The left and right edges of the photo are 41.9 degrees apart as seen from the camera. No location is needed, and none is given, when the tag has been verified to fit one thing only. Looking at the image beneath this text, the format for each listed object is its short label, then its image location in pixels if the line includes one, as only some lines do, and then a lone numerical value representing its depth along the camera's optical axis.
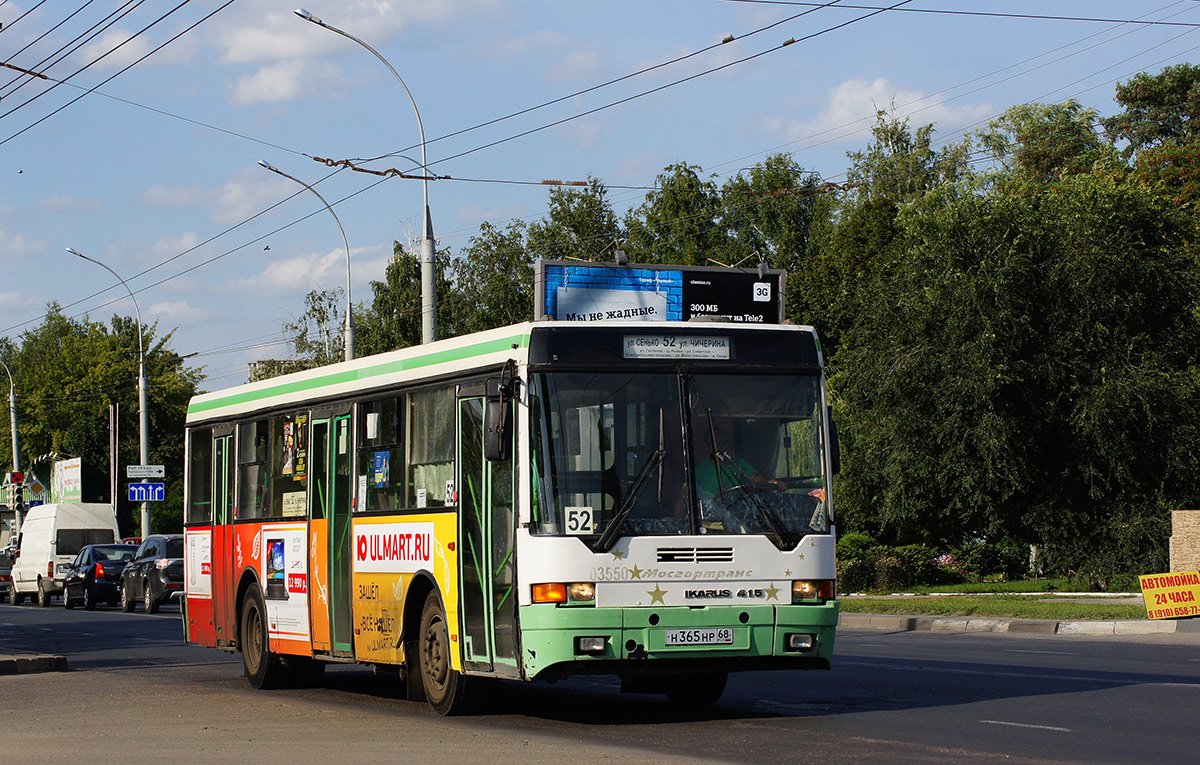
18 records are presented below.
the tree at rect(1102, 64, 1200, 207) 56.66
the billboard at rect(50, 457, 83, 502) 65.31
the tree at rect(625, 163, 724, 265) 73.62
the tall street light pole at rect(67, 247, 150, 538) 48.31
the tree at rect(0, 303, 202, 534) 84.06
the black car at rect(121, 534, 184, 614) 35.59
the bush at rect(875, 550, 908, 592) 36.41
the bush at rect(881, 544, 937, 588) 37.53
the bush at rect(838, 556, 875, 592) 36.53
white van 43.31
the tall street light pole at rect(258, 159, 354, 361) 33.97
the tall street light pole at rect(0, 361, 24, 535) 66.31
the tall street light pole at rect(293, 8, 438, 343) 26.45
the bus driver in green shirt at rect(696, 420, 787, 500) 11.06
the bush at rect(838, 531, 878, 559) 38.31
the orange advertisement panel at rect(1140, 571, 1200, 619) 22.19
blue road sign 48.03
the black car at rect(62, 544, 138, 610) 39.00
